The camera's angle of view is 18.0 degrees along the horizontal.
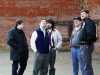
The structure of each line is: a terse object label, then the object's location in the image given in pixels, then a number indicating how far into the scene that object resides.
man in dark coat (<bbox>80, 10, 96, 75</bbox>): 8.39
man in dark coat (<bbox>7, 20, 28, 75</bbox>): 9.05
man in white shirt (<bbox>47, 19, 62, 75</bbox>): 9.01
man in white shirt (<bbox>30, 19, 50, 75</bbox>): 8.40
